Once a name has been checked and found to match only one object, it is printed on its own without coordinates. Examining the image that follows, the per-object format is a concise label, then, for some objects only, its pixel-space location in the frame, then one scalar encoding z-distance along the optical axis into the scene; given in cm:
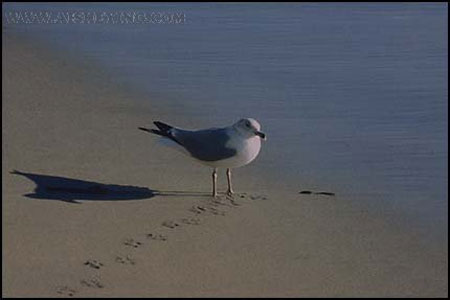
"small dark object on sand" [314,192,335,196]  1114
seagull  1109
